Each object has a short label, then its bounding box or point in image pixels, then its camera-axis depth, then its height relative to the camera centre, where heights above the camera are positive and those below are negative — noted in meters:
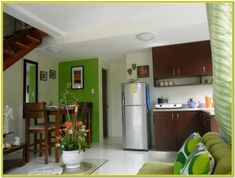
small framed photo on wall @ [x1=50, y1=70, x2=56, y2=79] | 5.52 +0.72
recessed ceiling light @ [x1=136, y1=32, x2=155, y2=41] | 3.63 +1.15
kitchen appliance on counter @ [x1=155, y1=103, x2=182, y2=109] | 4.20 -0.18
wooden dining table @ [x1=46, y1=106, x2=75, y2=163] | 3.66 -0.24
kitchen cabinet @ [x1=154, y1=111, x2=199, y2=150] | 3.95 -0.59
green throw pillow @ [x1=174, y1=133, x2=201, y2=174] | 1.50 -0.43
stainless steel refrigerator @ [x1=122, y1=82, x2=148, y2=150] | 4.27 -0.40
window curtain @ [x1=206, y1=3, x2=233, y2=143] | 1.24 +0.22
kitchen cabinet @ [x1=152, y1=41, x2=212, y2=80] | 4.14 +0.79
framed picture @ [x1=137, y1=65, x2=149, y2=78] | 4.86 +0.65
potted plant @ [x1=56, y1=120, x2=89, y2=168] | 1.99 -0.46
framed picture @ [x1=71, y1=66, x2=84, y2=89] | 5.62 +0.62
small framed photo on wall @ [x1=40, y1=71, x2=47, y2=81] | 5.09 +0.64
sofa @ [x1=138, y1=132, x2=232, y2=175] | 1.03 -0.35
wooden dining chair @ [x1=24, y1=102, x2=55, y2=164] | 3.55 -0.39
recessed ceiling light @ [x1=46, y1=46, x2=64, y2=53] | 4.37 +1.14
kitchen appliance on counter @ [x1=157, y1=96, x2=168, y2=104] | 4.56 -0.05
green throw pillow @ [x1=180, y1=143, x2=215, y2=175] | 1.08 -0.37
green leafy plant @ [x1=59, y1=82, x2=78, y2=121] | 5.25 +0.11
